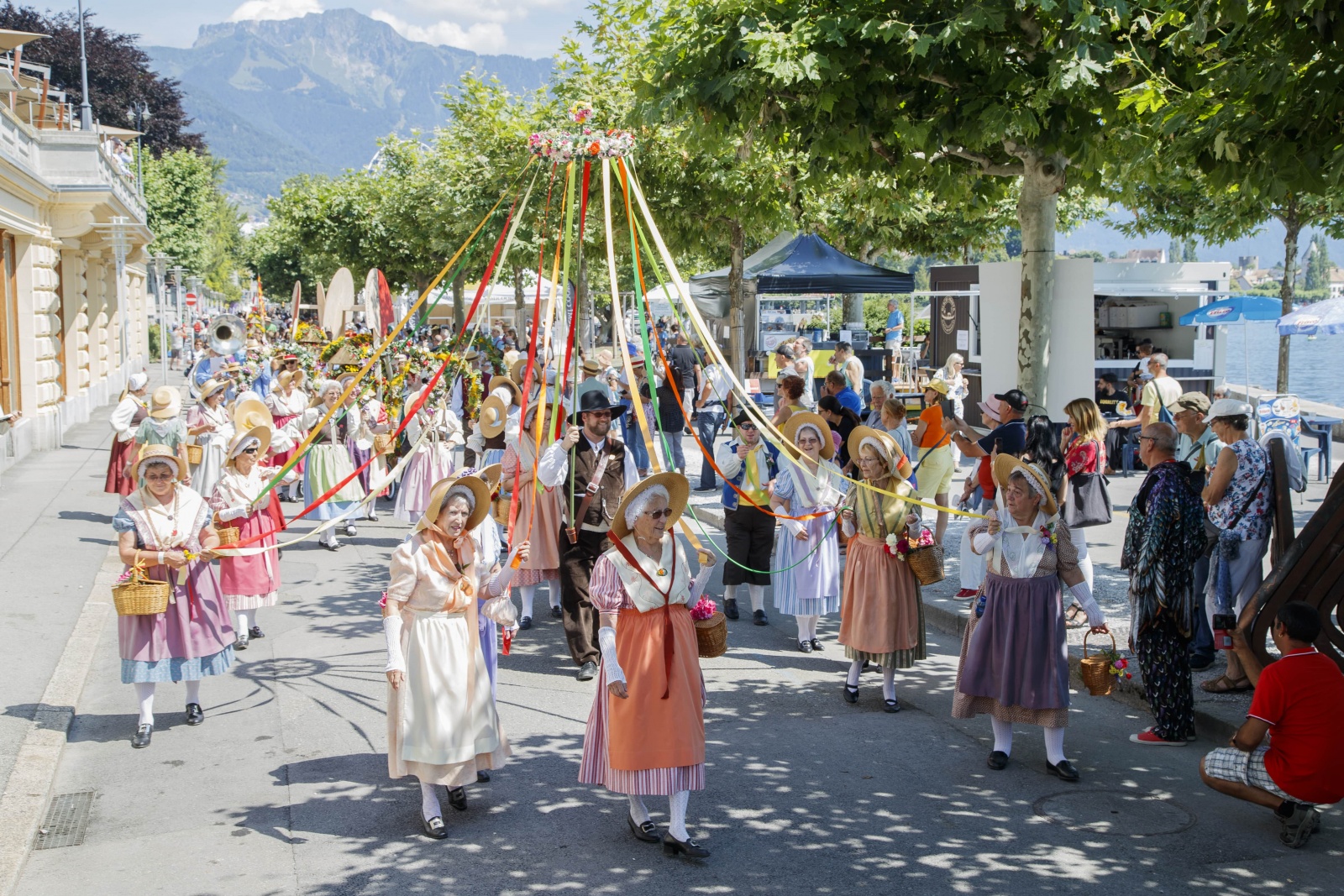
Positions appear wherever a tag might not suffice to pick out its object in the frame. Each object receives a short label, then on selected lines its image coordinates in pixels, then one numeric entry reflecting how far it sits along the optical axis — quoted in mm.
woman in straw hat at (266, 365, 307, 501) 12828
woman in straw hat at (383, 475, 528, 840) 5605
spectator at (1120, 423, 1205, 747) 6715
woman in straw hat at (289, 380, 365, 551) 12500
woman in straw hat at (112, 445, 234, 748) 6922
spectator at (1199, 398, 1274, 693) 7852
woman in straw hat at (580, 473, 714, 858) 5355
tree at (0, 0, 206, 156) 45125
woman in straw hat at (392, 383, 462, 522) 12633
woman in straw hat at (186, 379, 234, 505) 12031
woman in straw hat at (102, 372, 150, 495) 12031
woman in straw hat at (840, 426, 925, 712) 7461
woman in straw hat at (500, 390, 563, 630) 9016
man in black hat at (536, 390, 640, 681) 8125
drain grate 5699
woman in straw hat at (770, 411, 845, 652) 8805
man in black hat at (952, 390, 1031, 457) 9203
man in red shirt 5387
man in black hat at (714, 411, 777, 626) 9539
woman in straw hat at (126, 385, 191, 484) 11305
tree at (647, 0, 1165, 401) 8672
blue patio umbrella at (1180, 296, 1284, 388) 17506
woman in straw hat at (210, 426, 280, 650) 8508
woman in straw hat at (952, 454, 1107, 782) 6398
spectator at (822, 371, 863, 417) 11773
